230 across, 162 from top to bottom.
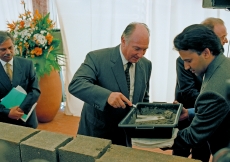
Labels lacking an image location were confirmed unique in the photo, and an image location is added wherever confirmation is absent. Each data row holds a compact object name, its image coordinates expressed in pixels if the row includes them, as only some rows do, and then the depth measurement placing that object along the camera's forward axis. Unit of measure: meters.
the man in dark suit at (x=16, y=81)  2.16
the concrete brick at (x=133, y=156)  0.94
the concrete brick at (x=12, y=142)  1.06
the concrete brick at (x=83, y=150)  0.94
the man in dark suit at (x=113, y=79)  1.67
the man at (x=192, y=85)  1.99
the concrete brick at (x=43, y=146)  0.99
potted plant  3.54
